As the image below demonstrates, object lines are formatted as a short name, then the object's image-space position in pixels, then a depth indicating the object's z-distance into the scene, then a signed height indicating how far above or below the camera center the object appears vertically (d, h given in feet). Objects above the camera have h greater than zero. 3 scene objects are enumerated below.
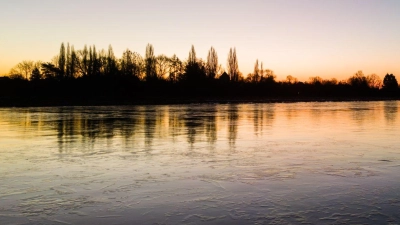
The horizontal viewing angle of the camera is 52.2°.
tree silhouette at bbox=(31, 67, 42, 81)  206.44 +13.24
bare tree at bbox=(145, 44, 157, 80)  226.58 +21.38
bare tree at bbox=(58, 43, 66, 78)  198.26 +19.54
